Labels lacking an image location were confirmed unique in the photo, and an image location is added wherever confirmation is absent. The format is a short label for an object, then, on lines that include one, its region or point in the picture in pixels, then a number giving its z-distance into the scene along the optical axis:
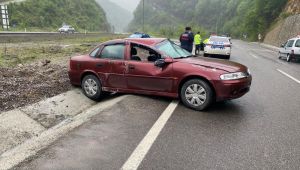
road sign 31.90
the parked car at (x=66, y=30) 34.87
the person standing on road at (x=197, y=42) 13.14
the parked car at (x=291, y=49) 12.88
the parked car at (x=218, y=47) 12.97
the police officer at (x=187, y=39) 10.38
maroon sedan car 4.54
